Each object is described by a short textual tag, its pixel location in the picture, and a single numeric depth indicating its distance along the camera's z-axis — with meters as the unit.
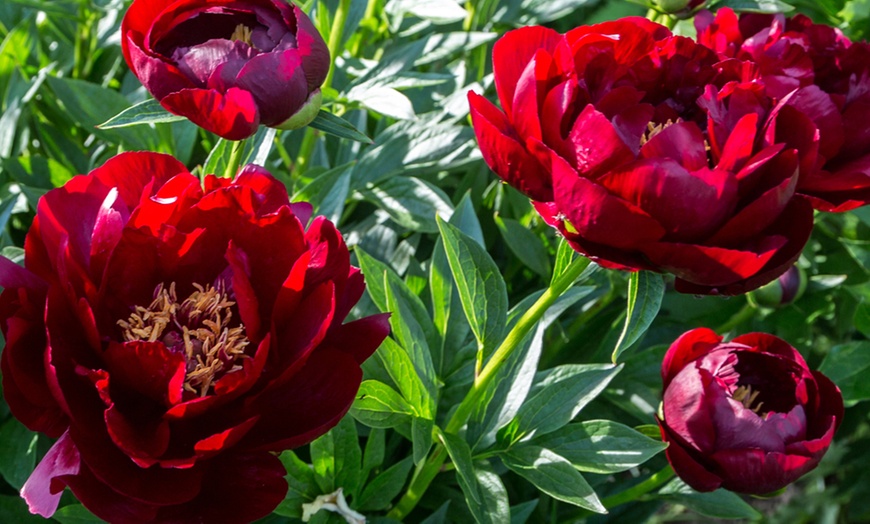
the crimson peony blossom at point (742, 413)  0.87
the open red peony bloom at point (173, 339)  0.76
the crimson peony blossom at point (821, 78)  0.83
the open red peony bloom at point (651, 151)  0.77
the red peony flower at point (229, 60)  0.82
